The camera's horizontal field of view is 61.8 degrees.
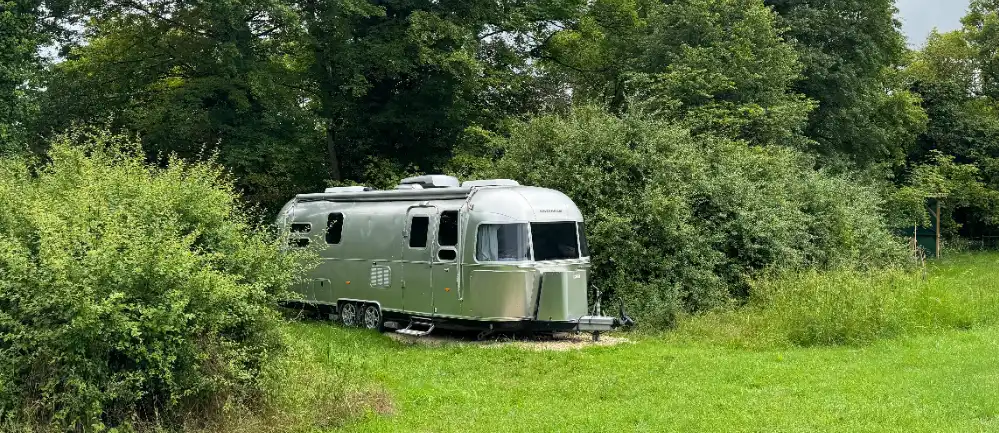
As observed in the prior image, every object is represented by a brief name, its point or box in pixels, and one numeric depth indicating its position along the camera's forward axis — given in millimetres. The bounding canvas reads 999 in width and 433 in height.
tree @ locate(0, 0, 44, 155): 20391
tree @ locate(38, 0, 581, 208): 23672
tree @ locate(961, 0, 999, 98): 43812
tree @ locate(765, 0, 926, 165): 31828
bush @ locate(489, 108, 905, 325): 17016
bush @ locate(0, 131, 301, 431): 7273
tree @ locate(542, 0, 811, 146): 24469
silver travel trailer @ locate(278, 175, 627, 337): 14047
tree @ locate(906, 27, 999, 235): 41000
